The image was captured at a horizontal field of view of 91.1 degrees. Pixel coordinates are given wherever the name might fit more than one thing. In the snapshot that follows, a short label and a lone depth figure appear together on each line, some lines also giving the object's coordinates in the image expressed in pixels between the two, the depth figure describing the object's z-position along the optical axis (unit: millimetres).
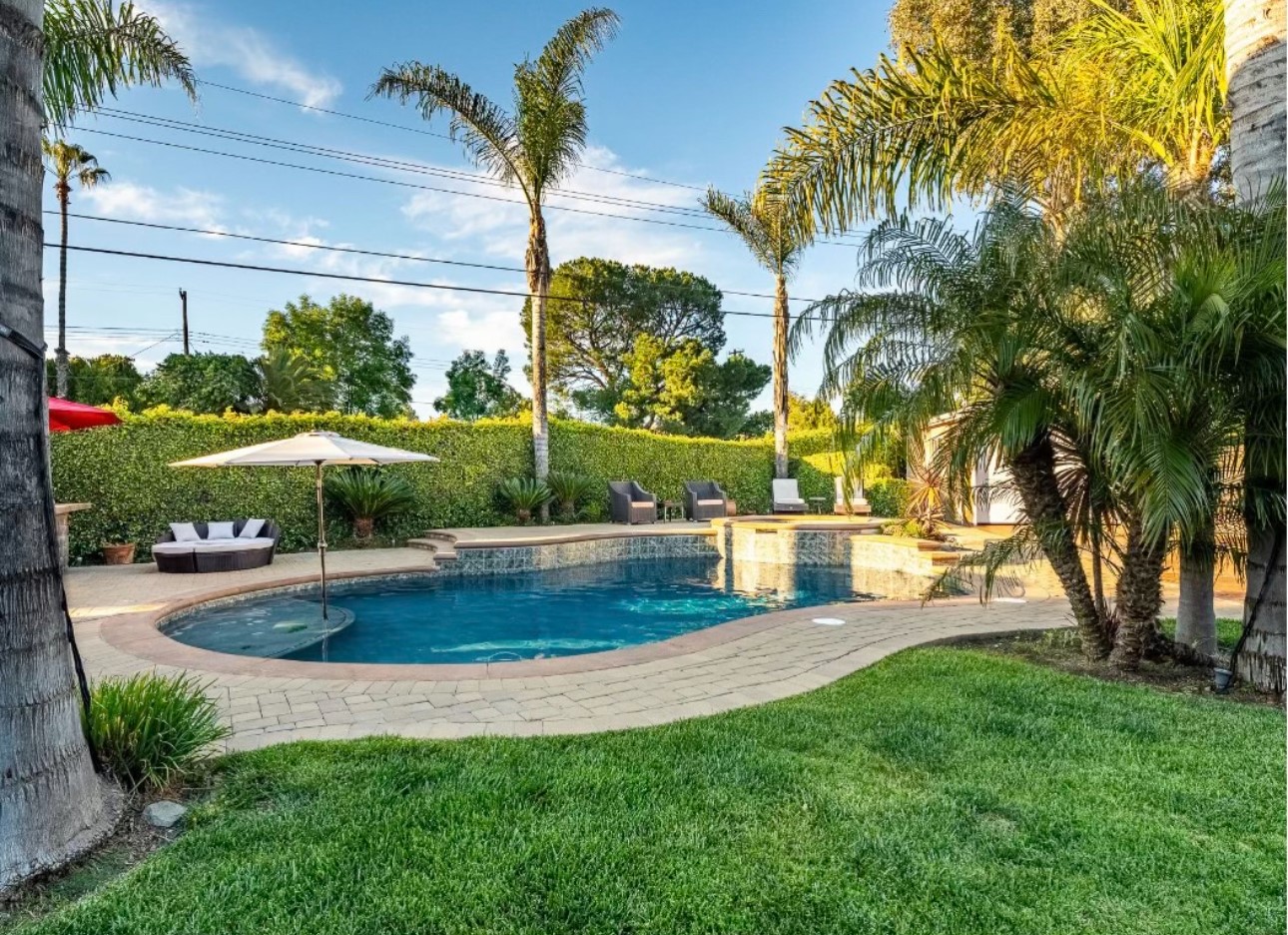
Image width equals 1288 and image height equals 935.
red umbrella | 6996
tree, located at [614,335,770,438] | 31375
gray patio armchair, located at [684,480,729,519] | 17516
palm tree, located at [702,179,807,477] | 17922
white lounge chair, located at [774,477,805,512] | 18891
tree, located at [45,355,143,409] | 25688
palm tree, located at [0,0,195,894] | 2264
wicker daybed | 9641
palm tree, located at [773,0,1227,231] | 6469
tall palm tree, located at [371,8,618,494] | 13609
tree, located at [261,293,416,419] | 33219
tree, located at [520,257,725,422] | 34312
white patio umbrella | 7586
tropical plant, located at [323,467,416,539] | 12945
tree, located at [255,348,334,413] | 24391
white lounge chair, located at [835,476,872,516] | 18375
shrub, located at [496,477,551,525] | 15219
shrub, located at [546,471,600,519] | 15992
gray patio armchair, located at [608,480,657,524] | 16312
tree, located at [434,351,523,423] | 34094
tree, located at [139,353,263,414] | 22344
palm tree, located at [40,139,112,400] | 18031
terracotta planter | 10617
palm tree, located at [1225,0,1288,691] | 4203
